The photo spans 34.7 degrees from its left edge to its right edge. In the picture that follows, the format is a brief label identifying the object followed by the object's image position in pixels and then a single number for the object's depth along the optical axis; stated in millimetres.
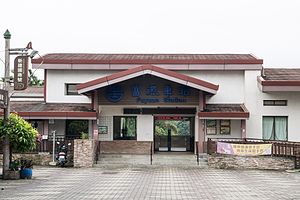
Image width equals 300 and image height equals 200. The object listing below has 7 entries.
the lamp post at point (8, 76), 18791
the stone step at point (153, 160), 25016
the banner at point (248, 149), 24266
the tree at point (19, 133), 18750
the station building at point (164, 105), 27562
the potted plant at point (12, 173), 18766
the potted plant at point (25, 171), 19062
